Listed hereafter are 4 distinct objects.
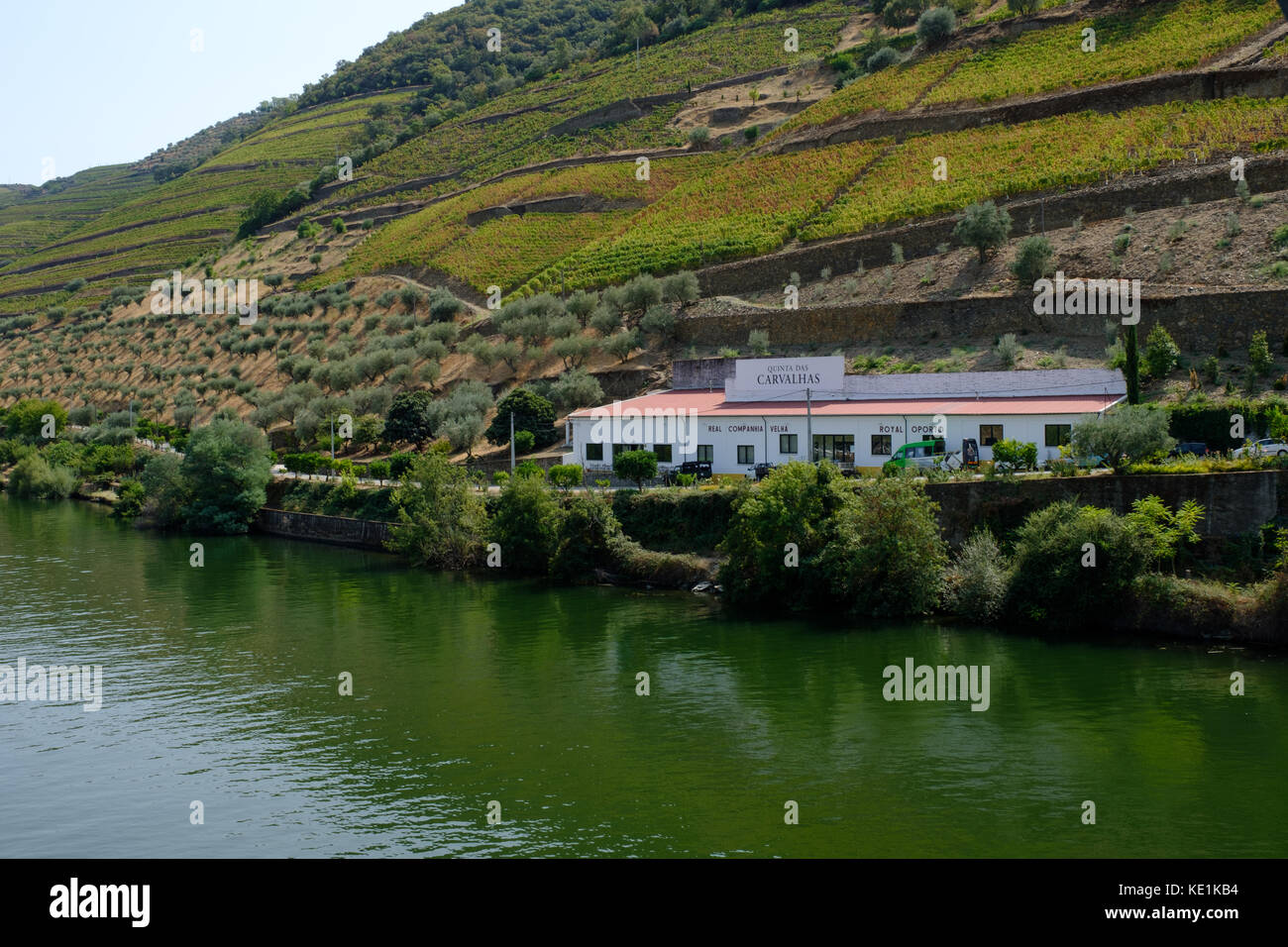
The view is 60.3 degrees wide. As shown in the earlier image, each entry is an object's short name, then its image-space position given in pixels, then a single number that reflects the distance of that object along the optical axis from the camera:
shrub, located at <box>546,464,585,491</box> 44.47
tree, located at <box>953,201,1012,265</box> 53.25
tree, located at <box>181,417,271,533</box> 54.97
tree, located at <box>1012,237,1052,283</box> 49.59
